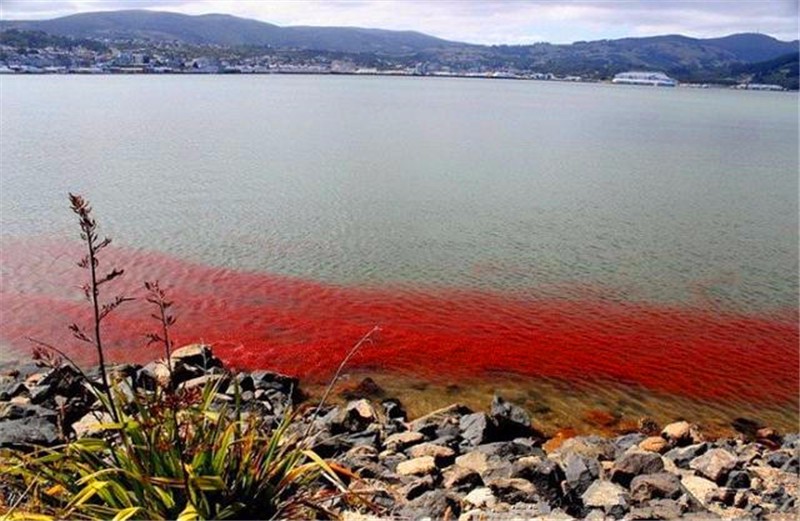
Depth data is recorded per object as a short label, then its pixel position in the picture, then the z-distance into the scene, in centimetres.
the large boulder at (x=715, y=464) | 918
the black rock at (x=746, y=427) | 1236
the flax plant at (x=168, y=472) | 411
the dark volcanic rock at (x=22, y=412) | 945
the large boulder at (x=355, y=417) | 1056
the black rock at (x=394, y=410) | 1210
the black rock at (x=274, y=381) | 1273
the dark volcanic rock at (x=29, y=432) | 818
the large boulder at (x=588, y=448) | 986
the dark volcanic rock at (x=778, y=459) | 1022
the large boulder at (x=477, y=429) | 1039
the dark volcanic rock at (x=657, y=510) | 725
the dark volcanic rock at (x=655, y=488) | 792
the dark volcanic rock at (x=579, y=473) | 811
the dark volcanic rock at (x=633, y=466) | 864
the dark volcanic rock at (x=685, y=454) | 1009
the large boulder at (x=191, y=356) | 1295
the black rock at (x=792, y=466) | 976
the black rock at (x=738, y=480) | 898
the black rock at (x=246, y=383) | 1237
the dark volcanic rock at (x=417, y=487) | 754
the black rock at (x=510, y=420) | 1109
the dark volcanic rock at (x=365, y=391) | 1303
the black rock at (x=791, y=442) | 1137
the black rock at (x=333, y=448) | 913
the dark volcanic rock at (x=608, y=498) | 734
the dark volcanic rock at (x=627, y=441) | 1083
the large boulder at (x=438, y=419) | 1088
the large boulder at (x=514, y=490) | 734
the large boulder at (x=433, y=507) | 649
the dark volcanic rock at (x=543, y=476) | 760
